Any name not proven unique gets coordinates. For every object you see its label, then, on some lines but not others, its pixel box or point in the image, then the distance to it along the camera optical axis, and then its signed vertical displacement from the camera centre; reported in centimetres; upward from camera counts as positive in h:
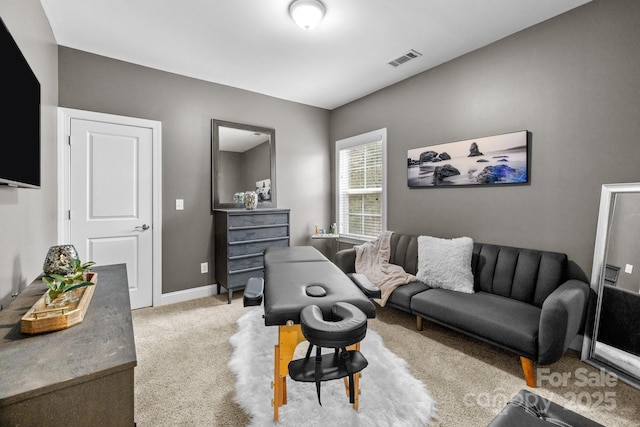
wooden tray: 104 -41
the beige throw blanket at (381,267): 288 -64
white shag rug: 160 -115
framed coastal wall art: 262 +49
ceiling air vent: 301 +163
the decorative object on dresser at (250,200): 385 +13
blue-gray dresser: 347 -39
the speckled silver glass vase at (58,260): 170 -29
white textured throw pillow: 264 -52
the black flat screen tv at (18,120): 119 +44
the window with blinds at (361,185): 405 +37
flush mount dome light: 220 +154
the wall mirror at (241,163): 375 +65
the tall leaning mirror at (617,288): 195 -55
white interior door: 294 +14
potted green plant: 124 -35
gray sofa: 184 -75
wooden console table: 76 -46
